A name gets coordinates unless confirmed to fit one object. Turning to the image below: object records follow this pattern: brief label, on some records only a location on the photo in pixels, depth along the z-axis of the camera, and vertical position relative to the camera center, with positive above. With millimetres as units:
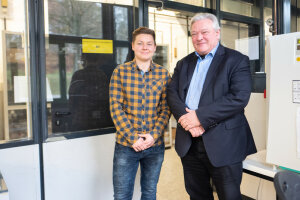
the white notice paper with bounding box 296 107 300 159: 1110 -162
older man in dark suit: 1350 -108
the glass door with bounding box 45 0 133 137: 1998 +265
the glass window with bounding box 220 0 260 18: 3094 +973
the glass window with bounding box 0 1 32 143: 1836 +118
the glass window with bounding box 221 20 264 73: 2975 +606
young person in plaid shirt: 1664 -141
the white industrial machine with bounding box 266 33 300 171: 1119 -50
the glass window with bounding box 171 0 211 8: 2817 +947
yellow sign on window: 2125 +369
